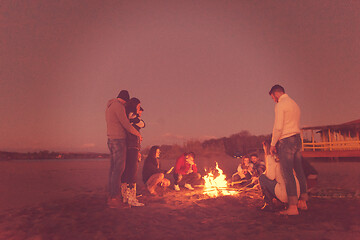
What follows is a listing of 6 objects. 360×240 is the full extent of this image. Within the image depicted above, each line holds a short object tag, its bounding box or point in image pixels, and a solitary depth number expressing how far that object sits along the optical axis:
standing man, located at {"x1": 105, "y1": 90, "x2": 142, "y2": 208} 5.63
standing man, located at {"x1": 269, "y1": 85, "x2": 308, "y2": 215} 4.63
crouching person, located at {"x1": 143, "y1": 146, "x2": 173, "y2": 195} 7.39
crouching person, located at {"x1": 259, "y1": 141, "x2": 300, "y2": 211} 4.83
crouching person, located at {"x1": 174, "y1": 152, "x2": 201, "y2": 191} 8.41
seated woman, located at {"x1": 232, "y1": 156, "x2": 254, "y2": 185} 8.23
